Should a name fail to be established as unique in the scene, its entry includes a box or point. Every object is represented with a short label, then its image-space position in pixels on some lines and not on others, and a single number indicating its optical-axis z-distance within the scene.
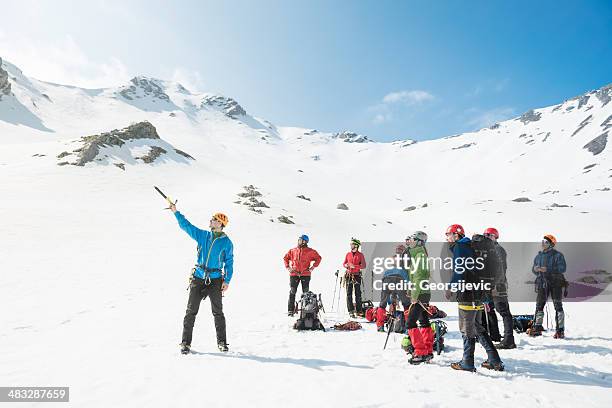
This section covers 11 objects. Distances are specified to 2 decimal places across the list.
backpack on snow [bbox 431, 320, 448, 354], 7.31
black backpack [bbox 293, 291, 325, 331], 9.24
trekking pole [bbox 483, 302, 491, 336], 8.00
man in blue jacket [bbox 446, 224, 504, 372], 6.14
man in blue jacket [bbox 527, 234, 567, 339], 9.03
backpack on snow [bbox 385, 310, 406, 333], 8.83
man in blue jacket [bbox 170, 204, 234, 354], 6.85
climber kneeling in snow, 9.59
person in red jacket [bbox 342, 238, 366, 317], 11.38
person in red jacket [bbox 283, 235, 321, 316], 10.84
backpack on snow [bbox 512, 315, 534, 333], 9.48
